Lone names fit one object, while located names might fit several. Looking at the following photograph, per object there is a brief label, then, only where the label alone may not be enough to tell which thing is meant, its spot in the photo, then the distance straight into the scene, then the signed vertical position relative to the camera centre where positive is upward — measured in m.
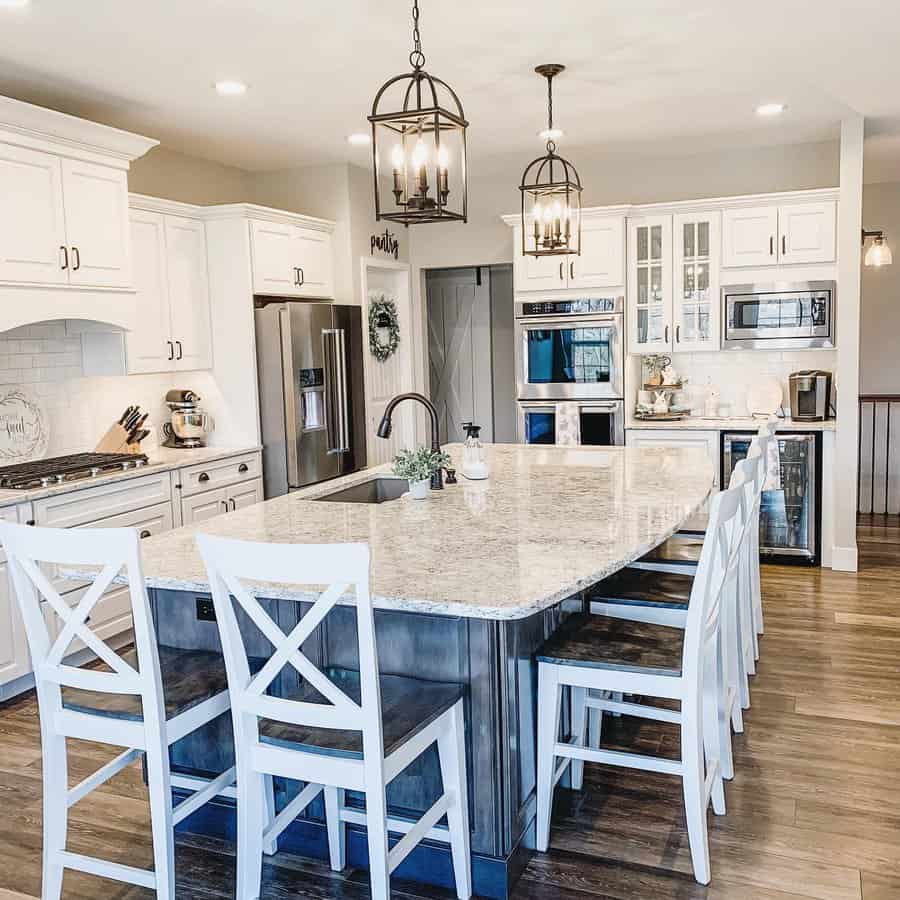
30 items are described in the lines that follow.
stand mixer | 5.47 -0.30
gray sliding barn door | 8.08 +0.14
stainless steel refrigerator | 5.52 -0.12
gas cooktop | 4.01 -0.44
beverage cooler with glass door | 5.64 -0.91
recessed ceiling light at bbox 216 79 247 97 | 4.33 +1.39
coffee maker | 5.74 -0.25
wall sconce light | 7.10 +0.78
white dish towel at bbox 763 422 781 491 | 5.53 -0.72
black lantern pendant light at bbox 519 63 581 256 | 3.96 +0.67
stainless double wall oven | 6.04 -0.01
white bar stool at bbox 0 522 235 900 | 2.13 -0.84
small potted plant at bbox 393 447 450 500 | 3.47 -0.39
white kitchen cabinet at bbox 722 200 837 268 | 5.57 +0.77
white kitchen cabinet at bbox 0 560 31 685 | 3.79 -1.11
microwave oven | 5.67 +0.27
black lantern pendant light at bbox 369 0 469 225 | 2.49 +0.61
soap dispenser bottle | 3.92 -0.42
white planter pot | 3.50 -0.48
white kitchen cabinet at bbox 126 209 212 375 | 4.96 +0.45
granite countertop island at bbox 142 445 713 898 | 2.29 -0.70
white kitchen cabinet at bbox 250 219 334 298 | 5.54 +0.72
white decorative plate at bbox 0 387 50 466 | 4.47 -0.25
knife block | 5.02 -0.37
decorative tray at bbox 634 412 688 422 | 6.10 -0.39
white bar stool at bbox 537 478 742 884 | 2.40 -0.86
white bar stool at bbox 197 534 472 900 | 1.94 -0.84
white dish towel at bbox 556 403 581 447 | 6.15 -0.42
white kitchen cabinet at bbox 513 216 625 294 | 5.99 +0.67
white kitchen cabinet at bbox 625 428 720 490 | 5.82 -0.52
